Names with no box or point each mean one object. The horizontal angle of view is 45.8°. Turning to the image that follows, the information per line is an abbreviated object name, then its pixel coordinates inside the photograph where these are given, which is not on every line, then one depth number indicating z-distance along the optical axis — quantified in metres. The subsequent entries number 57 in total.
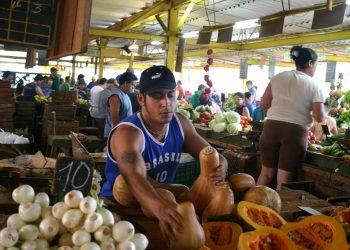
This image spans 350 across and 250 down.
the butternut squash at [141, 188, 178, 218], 1.82
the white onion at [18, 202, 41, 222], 1.24
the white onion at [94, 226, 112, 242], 1.21
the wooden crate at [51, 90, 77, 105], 9.88
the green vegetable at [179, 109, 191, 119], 8.52
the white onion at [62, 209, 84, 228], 1.24
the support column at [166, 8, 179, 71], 10.38
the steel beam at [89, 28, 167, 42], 12.14
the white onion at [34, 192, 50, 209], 1.31
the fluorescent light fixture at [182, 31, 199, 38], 11.30
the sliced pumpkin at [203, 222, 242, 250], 1.78
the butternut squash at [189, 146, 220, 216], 2.04
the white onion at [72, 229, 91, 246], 1.19
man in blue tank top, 2.09
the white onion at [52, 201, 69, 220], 1.27
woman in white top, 4.60
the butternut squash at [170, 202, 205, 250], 1.58
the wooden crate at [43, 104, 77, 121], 9.48
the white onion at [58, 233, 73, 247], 1.25
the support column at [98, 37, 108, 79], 17.31
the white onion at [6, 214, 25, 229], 1.23
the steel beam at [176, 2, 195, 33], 9.70
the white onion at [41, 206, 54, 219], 1.28
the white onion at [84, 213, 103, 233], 1.22
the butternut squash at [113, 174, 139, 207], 2.11
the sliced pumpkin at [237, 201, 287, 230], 1.87
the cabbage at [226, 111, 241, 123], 7.14
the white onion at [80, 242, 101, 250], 1.17
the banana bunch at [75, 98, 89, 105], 12.33
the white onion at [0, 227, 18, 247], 1.16
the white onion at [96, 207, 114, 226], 1.28
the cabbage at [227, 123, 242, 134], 7.00
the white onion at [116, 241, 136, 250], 1.21
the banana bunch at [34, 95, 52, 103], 10.98
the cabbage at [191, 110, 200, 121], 8.74
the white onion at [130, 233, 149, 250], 1.28
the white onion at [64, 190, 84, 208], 1.28
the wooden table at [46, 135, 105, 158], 7.14
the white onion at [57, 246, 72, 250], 1.20
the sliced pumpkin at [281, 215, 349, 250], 1.77
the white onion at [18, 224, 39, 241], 1.20
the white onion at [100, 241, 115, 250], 1.20
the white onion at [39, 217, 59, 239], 1.23
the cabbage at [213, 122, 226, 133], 7.14
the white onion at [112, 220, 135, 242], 1.23
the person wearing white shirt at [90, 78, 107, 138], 8.31
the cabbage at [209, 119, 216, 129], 7.44
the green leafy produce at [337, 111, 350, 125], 6.57
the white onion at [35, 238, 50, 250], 1.21
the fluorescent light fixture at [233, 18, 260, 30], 8.69
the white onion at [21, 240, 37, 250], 1.17
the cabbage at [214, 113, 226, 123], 7.30
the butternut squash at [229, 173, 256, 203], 2.22
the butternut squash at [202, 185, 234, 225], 1.94
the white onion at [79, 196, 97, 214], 1.25
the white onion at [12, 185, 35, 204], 1.30
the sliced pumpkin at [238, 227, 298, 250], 1.61
